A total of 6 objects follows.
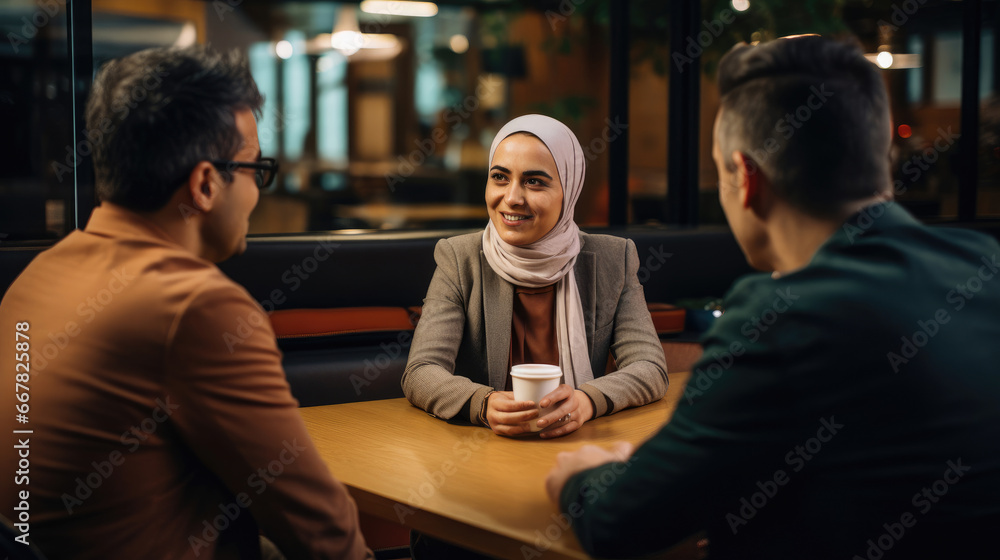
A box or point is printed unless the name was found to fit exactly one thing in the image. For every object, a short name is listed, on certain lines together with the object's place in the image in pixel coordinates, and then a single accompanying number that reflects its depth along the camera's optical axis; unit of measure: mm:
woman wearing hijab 2176
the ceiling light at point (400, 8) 8516
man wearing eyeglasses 1102
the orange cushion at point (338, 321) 2961
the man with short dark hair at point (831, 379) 1012
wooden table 1278
